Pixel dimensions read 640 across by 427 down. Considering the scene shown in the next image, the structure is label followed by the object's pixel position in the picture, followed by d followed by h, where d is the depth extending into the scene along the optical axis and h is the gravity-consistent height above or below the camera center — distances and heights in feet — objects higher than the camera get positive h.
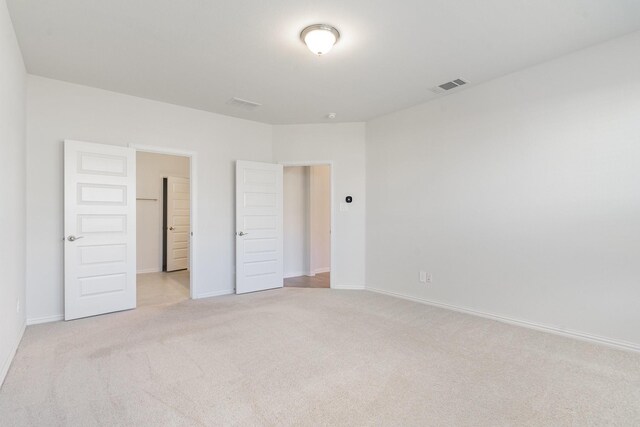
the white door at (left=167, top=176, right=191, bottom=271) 22.08 -0.49
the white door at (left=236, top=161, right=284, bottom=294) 15.69 -0.51
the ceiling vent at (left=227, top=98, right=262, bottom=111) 13.70 +5.05
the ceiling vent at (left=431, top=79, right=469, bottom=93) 11.81 +5.02
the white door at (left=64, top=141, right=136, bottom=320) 11.51 -0.44
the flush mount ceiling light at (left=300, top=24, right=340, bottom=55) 8.35 +4.83
